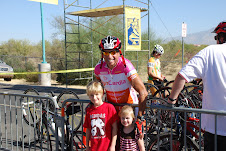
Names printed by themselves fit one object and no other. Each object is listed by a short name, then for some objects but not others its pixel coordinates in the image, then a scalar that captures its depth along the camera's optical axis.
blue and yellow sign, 12.70
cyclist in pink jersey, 3.39
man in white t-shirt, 2.71
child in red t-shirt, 3.34
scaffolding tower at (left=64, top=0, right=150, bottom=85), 13.05
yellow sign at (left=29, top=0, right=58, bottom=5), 14.15
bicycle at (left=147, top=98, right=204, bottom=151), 3.76
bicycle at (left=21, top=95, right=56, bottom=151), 4.95
